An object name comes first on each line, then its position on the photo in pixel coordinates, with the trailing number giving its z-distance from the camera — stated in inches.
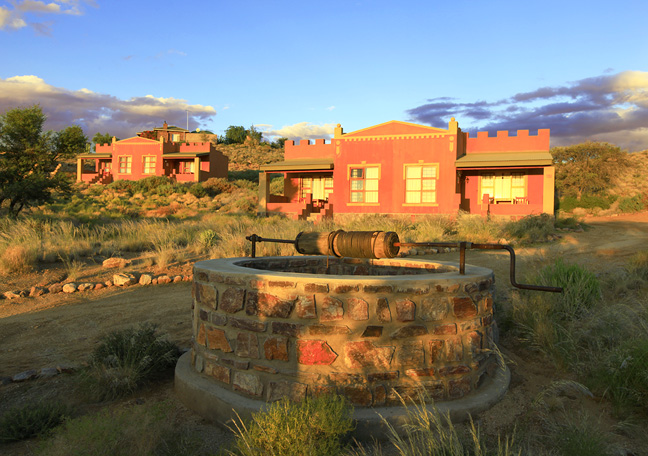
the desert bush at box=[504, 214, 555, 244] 560.1
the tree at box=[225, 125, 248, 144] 2369.6
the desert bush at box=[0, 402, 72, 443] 140.9
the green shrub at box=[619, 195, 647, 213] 1000.2
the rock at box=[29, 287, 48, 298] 319.3
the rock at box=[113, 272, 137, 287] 348.5
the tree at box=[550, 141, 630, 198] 1181.7
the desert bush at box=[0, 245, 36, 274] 353.4
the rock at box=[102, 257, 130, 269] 388.9
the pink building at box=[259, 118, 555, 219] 736.3
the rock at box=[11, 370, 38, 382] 186.2
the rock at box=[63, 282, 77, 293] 328.8
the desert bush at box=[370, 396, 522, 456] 104.1
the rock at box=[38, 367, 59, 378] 190.3
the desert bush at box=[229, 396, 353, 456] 107.4
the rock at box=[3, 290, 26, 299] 310.5
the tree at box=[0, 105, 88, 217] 1030.0
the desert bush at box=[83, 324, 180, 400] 172.4
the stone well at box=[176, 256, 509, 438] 133.8
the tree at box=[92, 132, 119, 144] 2330.5
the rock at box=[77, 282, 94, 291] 333.1
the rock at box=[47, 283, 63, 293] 327.3
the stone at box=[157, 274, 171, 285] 357.8
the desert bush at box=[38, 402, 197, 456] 109.6
